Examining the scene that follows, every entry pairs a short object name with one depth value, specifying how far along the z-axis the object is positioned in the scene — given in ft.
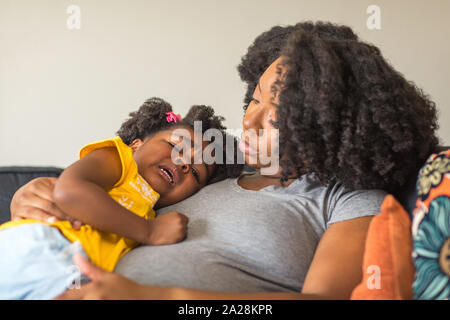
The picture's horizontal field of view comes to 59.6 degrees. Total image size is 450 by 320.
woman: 2.79
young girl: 2.71
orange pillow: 2.22
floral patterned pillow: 2.08
